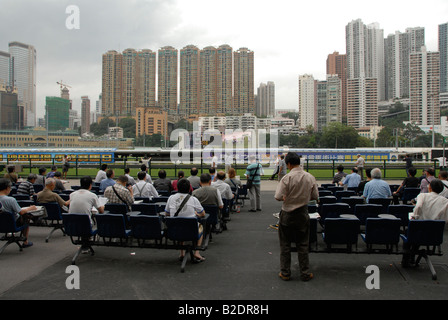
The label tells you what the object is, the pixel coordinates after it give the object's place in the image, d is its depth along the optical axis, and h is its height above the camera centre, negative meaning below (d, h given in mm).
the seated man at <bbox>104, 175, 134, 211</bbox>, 7828 -965
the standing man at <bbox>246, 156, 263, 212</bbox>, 12009 -1134
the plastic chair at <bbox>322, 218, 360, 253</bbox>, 6059 -1414
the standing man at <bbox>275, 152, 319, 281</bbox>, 5539 -1062
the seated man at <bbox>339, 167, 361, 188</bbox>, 12383 -1055
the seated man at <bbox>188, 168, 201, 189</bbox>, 10811 -938
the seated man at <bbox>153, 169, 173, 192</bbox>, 11414 -1086
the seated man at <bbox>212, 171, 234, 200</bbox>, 9656 -1082
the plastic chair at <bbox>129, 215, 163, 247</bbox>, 6453 -1409
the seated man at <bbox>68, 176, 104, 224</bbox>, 6941 -989
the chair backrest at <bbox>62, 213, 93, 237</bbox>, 6613 -1379
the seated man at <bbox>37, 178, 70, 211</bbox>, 8508 -1086
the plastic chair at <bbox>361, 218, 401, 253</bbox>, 6000 -1398
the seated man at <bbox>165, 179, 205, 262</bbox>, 6613 -1047
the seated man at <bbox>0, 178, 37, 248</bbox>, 7145 -1132
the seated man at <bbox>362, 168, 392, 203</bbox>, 9039 -984
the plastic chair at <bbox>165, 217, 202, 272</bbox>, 6238 -1413
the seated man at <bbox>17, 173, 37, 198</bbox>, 10266 -1057
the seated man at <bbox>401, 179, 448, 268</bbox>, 6094 -1016
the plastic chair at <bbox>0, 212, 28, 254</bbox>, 6988 -1503
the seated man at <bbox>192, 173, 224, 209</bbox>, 7820 -988
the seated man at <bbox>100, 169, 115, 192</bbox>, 10641 -941
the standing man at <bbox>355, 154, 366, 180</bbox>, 21062 -844
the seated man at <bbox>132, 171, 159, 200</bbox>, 9844 -1077
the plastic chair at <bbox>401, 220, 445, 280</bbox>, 5771 -1367
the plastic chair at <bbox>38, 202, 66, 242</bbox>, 8445 -1442
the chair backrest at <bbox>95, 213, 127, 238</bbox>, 6527 -1394
